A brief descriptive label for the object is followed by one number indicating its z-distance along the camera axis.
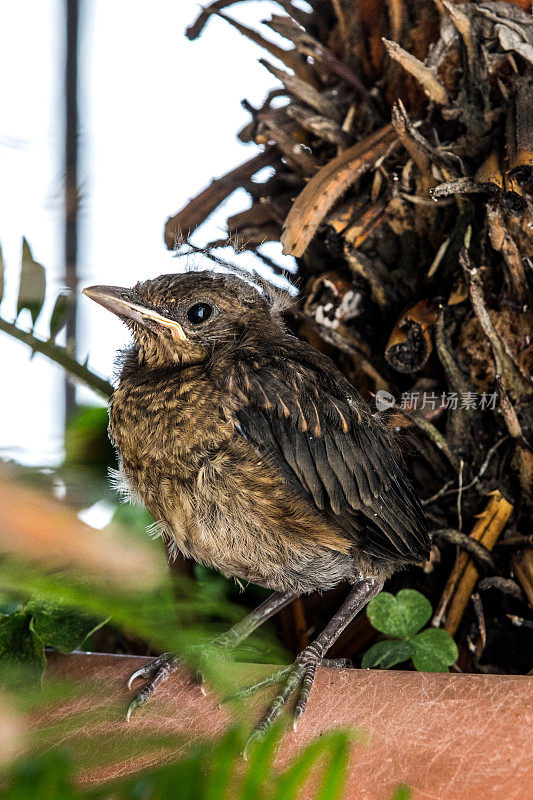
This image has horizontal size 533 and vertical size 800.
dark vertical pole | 3.93
